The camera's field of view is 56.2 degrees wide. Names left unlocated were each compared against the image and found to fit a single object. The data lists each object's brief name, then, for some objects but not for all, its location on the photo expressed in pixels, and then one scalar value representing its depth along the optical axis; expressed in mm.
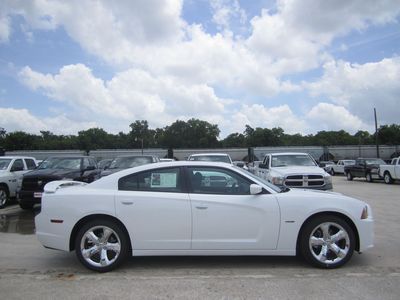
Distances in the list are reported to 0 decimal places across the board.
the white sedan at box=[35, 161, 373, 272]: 5227
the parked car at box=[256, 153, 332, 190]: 10812
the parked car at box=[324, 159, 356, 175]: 36909
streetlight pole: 50981
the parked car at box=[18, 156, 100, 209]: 10836
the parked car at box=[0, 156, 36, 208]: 12367
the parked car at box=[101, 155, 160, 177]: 12375
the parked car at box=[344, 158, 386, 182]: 24734
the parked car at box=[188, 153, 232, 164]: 14262
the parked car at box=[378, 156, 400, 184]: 21555
